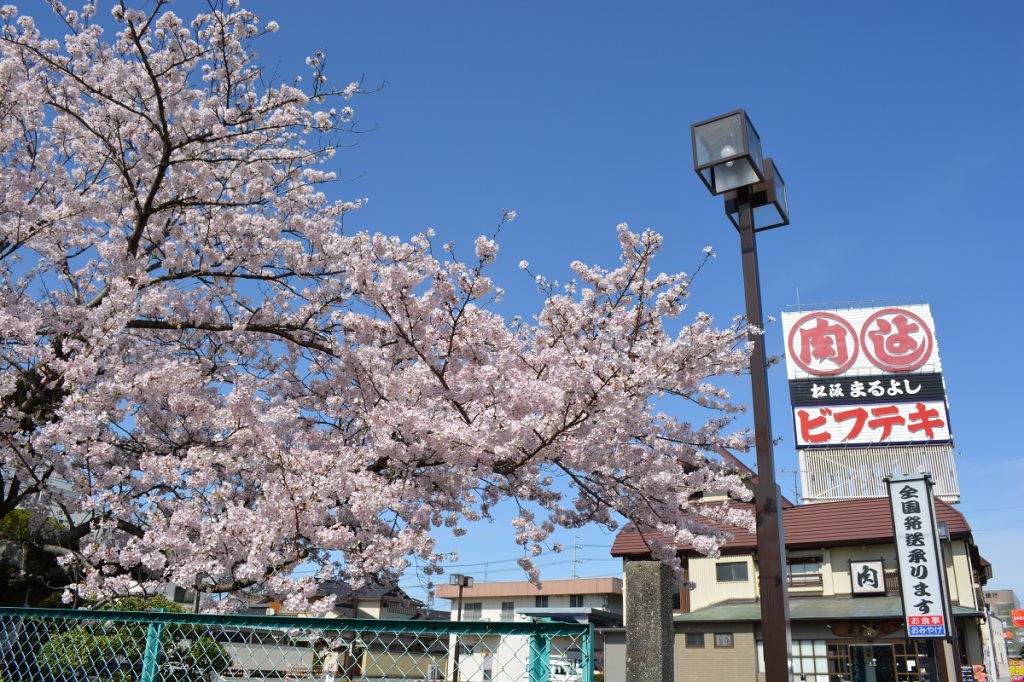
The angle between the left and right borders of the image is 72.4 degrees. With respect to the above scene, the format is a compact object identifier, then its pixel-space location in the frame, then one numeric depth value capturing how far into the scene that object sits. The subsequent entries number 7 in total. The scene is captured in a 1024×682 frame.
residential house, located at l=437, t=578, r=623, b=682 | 31.61
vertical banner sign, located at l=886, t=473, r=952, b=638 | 12.66
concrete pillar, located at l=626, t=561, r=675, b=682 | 4.12
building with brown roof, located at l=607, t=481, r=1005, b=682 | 20.98
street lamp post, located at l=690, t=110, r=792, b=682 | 5.90
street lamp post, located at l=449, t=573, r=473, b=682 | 25.03
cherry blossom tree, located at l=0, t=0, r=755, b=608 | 6.49
